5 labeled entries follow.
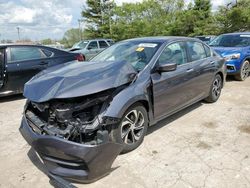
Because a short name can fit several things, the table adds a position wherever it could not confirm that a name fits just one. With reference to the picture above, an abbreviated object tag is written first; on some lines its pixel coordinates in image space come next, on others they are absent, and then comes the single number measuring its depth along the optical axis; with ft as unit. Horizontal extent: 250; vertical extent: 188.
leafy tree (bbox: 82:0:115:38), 84.82
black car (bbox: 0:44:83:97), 15.64
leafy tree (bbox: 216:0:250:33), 62.50
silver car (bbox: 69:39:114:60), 33.87
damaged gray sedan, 6.78
